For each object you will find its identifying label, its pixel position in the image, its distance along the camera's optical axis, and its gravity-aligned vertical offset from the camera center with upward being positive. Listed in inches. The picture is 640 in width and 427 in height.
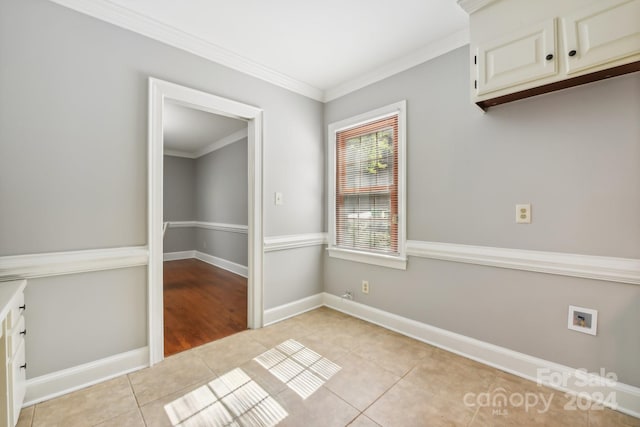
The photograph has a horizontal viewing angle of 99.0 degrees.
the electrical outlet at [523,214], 73.0 +0.1
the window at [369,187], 102.0 +11.0
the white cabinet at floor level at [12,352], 50.4 -27.5
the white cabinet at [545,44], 53.6 +37.3
